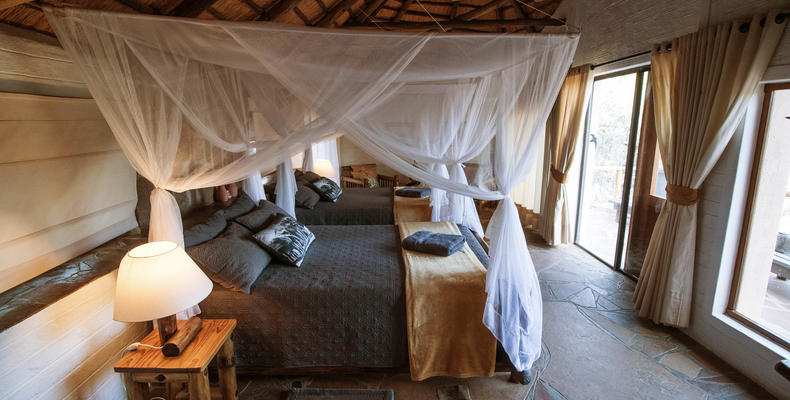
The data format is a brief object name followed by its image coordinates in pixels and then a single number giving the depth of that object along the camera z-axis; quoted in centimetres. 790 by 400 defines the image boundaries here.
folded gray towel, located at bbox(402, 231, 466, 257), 265
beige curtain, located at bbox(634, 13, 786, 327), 230
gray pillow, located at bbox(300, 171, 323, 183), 466
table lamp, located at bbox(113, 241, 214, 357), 154
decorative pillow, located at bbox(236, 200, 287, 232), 269
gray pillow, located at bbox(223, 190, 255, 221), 278
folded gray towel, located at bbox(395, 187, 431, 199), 465
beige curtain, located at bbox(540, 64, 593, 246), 425
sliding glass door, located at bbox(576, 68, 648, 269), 375
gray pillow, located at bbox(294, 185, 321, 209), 416
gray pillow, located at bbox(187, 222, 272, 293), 214
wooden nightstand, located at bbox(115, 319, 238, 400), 164
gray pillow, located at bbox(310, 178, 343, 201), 441
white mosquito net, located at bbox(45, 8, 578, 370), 174
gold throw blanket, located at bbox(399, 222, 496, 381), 217
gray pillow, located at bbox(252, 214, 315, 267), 248
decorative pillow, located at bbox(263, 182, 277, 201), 405
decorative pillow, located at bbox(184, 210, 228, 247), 226
